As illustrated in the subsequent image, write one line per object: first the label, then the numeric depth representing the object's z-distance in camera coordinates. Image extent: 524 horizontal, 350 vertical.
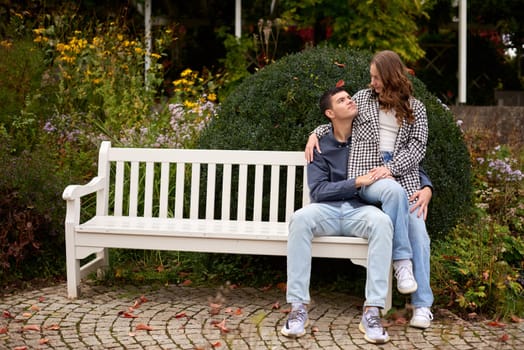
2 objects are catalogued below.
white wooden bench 4.97
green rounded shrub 5.43
